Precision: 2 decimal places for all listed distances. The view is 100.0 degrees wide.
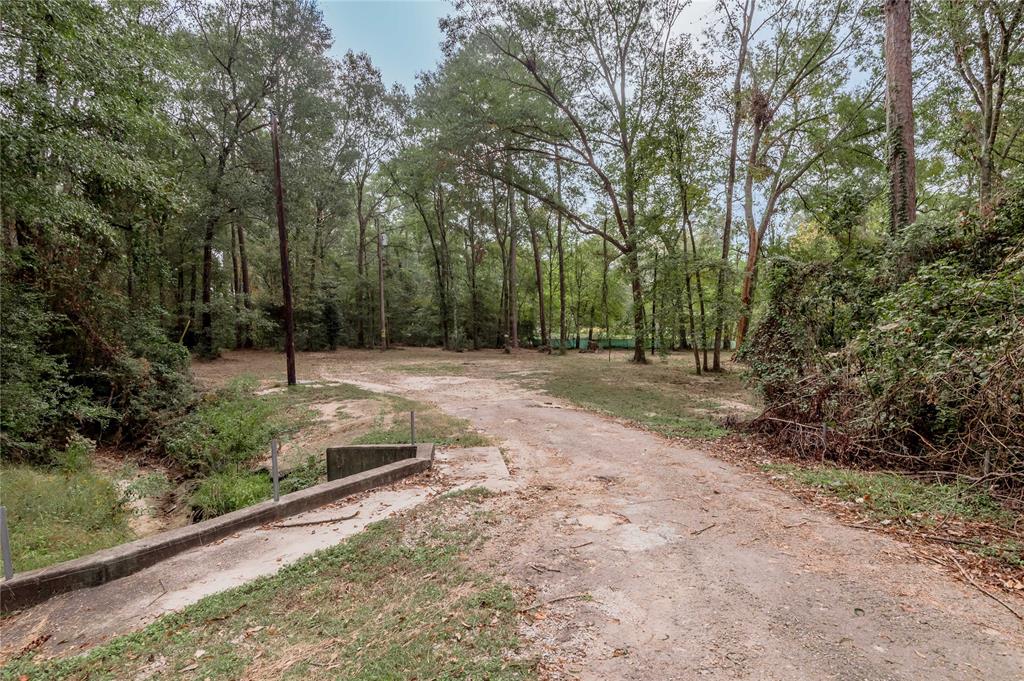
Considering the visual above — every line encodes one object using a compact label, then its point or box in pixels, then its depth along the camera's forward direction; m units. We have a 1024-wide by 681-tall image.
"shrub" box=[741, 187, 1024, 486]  3.66
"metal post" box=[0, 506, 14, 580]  2.71
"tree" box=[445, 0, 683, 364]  14.29
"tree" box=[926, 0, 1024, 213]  8.07
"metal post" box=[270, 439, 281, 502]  4.00
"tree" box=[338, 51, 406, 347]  22.36
